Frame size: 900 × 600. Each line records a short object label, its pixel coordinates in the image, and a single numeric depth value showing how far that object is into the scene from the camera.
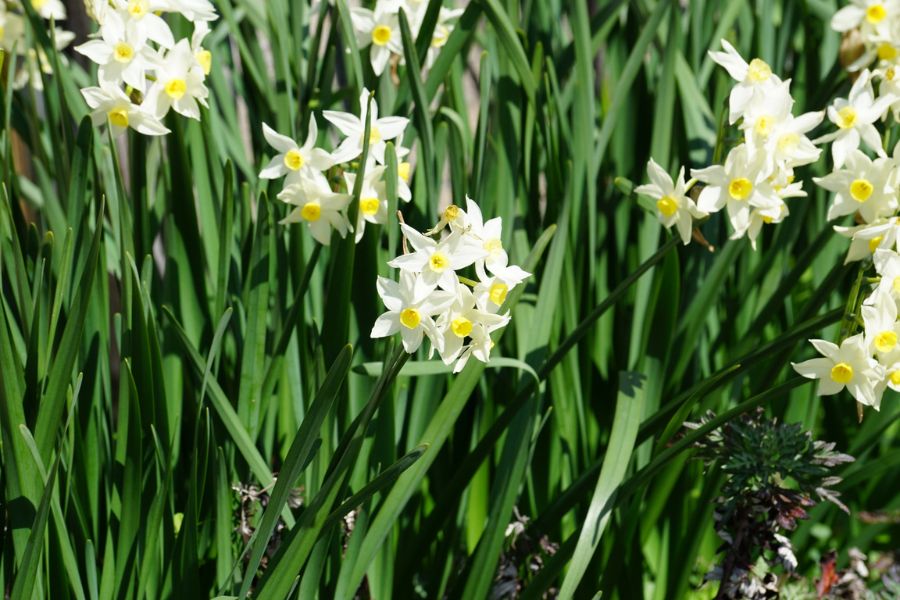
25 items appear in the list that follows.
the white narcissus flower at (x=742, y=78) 1.37
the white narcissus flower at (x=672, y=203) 1.40
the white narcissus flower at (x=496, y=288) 1.30
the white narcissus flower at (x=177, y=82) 1.40
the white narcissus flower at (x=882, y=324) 1.32
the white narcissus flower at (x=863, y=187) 1.39
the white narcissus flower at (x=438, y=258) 1.29
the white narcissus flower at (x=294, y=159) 1.39
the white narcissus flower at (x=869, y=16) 1.54
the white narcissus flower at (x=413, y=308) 1.29
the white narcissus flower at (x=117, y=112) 1.39
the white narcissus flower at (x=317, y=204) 1.40
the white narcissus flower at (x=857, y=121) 1.41
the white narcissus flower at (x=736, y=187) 1.38
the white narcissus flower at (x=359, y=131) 1.39
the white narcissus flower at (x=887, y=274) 1.32
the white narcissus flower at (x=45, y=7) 1.55
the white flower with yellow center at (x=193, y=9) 1.41
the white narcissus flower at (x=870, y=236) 1.35
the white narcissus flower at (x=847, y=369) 1.33
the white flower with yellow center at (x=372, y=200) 1.40
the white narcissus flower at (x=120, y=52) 1.39
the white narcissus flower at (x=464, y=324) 1.29
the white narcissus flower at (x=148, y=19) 1.39
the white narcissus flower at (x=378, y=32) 1.50
